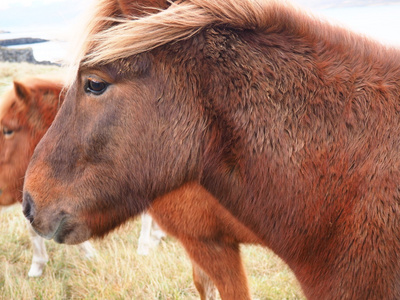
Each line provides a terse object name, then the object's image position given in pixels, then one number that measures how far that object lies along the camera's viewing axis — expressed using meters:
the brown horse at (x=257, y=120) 1.60
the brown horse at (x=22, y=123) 3.85
